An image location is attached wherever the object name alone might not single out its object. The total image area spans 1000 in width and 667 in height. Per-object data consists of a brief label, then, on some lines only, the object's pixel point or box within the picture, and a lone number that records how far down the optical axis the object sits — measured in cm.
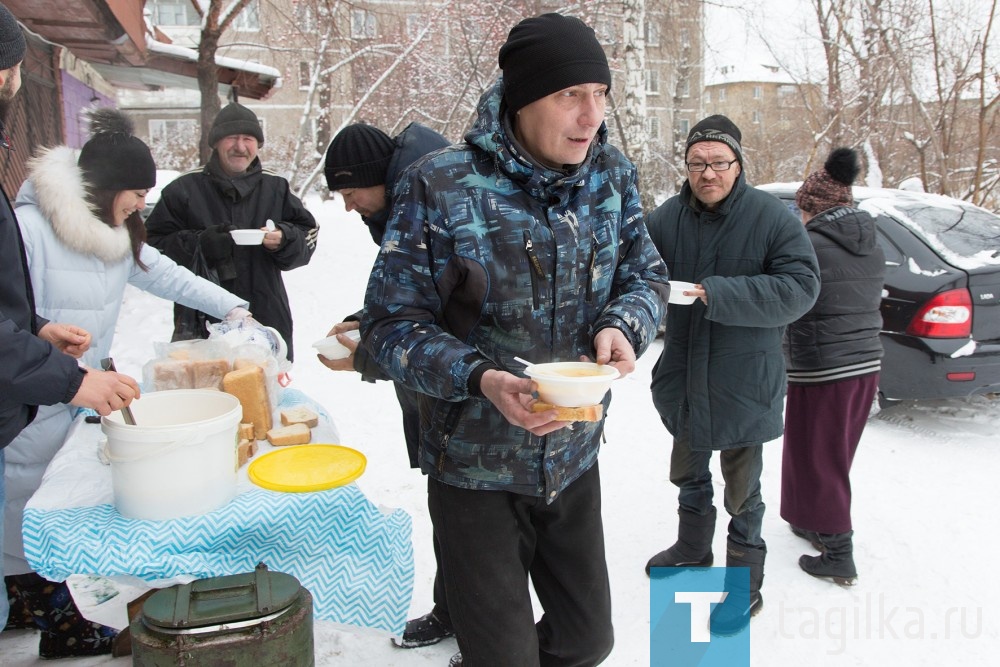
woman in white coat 263
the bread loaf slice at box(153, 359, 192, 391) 269
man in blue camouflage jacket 192
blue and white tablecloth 192
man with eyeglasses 308
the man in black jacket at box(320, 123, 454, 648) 282
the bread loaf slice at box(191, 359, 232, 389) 271
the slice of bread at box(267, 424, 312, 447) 257
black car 524
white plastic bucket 192
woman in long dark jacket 359
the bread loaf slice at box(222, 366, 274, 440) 259
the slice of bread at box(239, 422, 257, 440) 251
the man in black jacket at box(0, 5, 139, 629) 191
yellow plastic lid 222
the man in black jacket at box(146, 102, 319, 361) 411
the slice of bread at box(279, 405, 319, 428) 277
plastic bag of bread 270
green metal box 200
